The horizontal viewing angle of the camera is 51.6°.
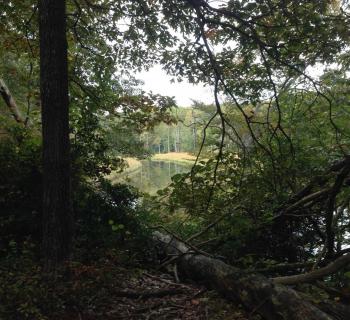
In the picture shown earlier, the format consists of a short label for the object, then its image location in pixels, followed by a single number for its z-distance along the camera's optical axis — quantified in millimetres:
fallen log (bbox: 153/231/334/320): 3881
